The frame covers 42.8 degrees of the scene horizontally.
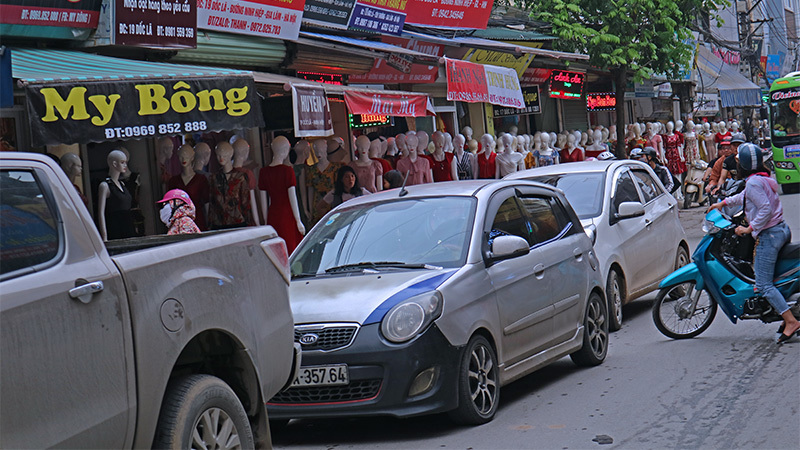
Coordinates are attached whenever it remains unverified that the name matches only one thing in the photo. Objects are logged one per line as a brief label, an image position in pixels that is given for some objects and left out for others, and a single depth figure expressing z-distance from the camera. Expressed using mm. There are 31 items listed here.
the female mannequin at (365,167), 14500
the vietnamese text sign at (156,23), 10742
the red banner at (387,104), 12457
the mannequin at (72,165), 9859
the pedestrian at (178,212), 9539
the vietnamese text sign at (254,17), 12766
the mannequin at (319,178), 13875
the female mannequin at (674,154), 26625
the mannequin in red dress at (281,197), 12398
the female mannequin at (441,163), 16734
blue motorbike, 8922
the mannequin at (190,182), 11656
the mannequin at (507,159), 18375
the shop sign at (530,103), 23234
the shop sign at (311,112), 11336
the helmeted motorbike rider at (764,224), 8758
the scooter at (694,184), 25531
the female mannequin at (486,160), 18297
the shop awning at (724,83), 43344
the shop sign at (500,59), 19625
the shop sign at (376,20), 16611
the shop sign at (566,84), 24062
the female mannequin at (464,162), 17938
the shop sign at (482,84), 15695
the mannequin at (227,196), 11797
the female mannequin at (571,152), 21781
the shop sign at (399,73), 17141
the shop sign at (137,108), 8297
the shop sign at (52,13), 9711
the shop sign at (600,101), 28194
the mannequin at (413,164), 15797
